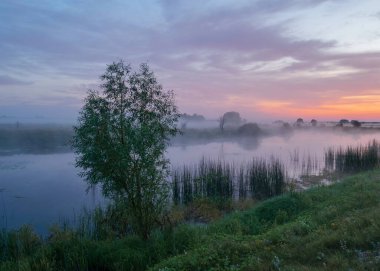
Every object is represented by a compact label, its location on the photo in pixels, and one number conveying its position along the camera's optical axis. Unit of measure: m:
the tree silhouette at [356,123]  87.25
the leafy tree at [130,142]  7.70
